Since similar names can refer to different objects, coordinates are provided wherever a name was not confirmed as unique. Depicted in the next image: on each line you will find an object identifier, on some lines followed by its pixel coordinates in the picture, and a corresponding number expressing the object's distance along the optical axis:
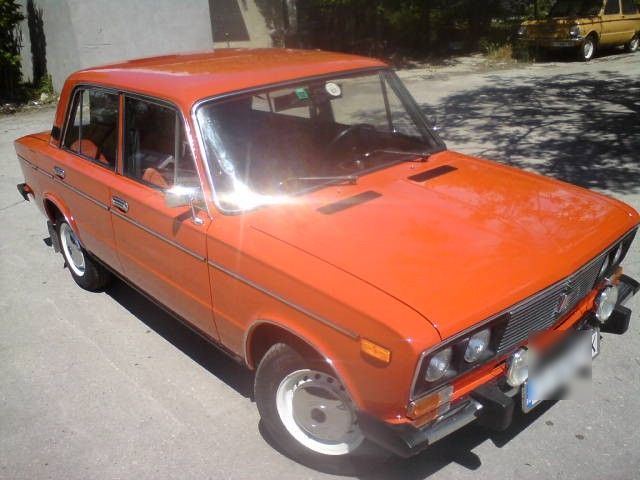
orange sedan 2.39
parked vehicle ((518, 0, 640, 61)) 14.41
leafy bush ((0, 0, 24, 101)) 12.23
